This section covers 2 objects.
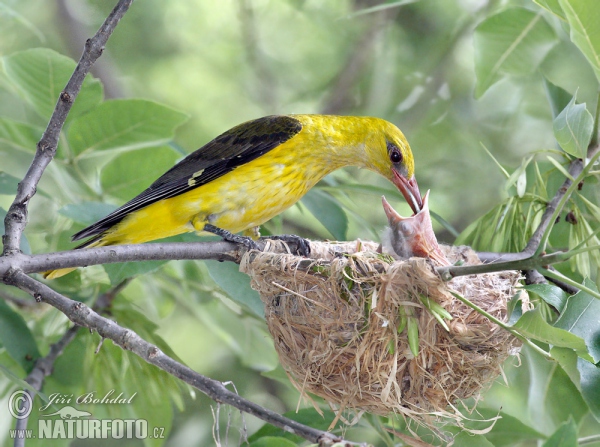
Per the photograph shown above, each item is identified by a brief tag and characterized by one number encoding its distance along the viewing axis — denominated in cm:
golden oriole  606
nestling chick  620
